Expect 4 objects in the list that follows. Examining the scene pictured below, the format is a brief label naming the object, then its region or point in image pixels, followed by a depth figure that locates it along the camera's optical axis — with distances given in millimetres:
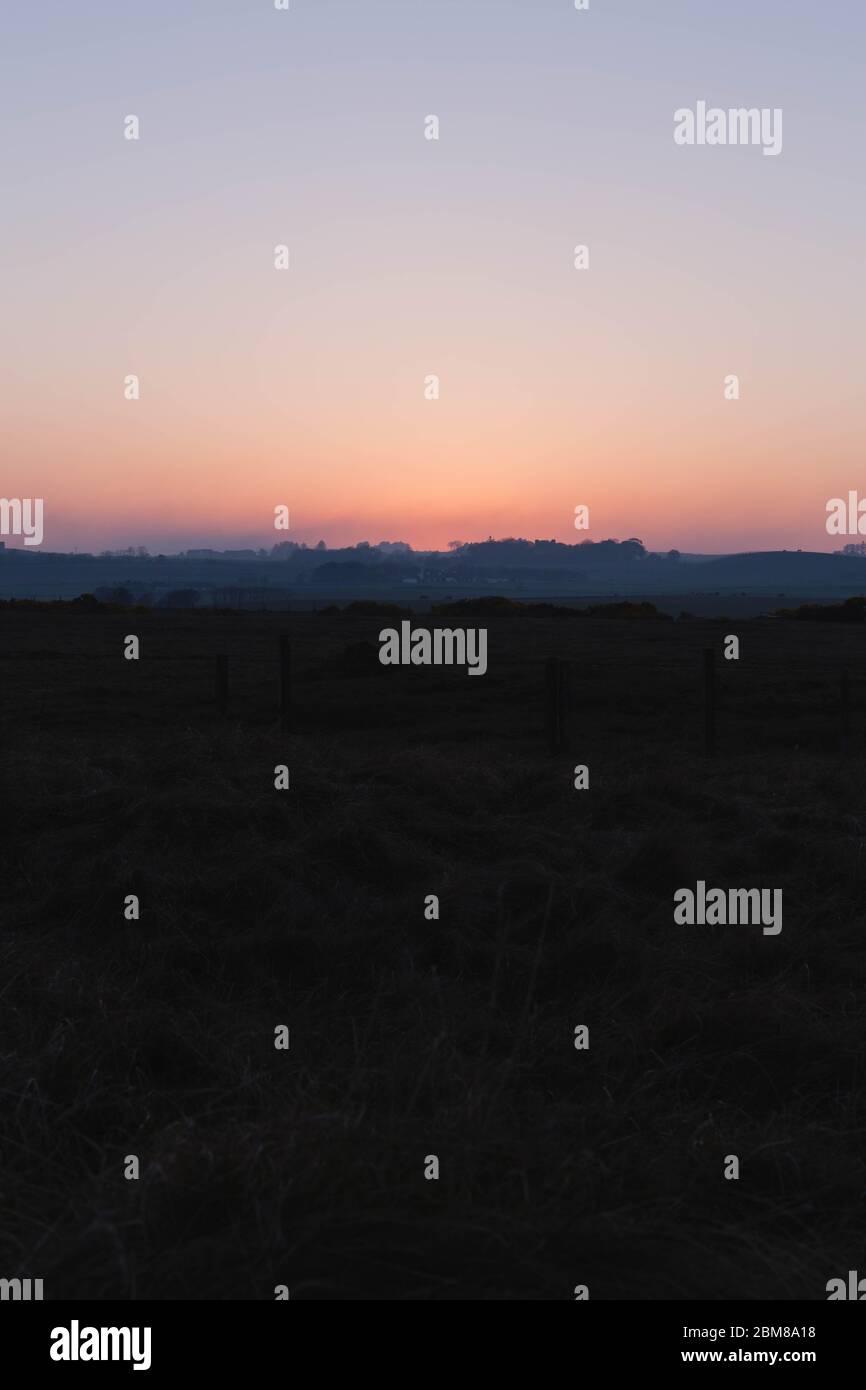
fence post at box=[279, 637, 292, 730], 20070
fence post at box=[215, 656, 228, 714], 20750
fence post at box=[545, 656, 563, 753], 17922
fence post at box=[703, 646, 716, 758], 18381
